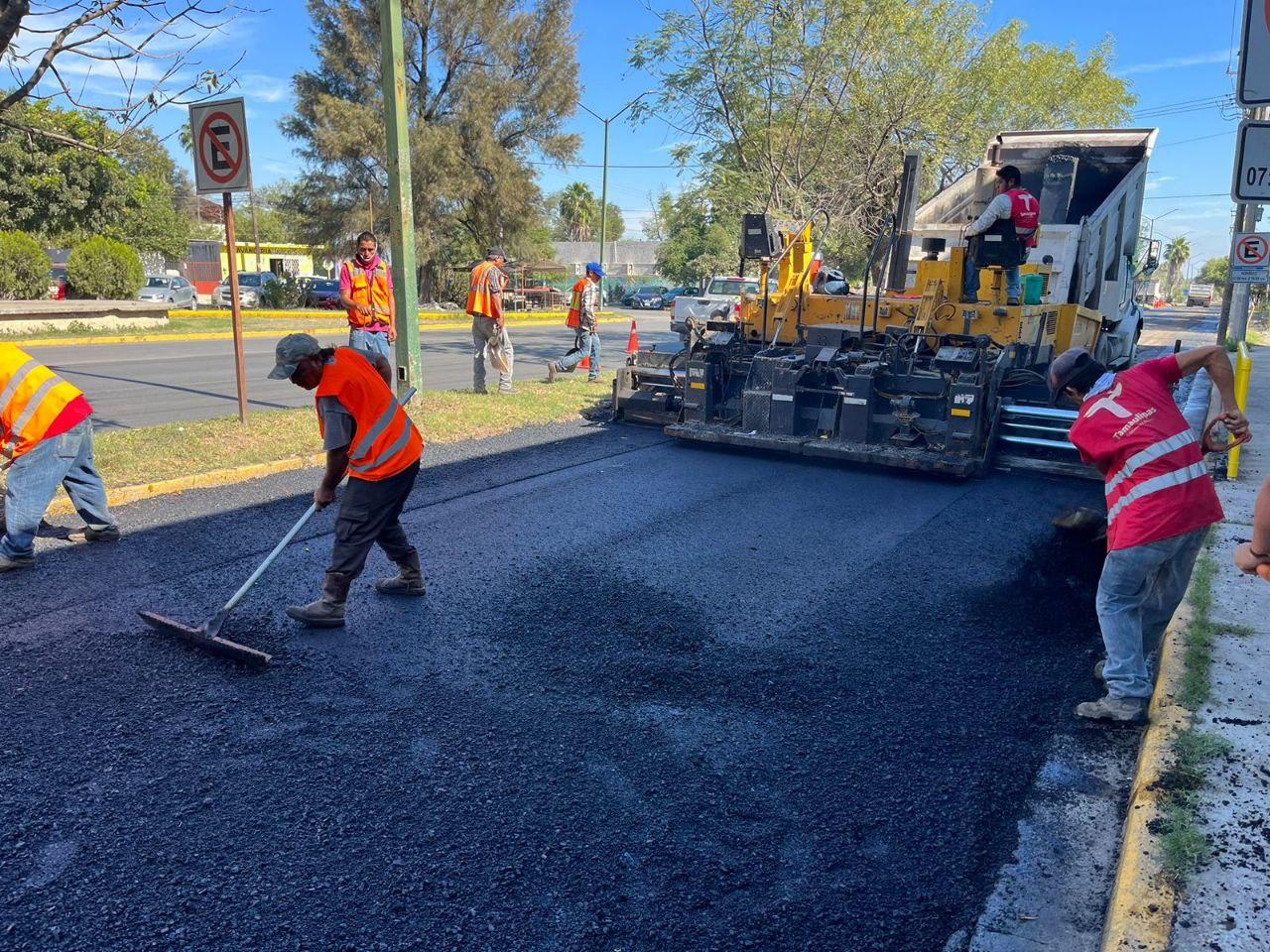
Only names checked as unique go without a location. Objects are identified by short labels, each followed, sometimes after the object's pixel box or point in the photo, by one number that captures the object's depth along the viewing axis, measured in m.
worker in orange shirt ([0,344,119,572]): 5.10
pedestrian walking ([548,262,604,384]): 13.09
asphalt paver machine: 8.05
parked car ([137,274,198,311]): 33.72
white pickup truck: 20.97
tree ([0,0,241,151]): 4.50
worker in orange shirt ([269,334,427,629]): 4.35
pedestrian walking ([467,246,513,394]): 10.70
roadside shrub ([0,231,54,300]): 22.09
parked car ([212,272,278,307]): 34.62
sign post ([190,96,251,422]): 7.67
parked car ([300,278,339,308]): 33.75
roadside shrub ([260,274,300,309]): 32.00
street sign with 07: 4.34
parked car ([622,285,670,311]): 49.66
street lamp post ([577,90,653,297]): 33.34
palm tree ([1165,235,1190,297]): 113.38
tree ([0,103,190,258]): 27.80
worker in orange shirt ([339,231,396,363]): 9.59
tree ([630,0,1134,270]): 13.20
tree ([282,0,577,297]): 33.81
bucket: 9.06
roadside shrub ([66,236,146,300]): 23.66
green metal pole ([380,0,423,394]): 9.24
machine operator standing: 8.24
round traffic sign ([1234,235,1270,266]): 11.56
